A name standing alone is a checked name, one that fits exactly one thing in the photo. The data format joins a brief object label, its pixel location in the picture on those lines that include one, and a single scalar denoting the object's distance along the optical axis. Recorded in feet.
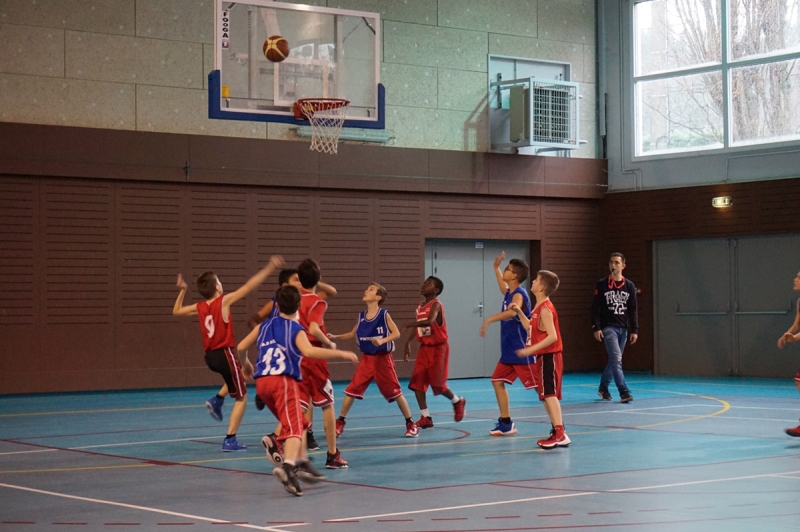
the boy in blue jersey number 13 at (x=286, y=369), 25.86
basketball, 49.34
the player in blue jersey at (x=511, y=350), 37.55
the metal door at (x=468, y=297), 72.95
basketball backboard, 51.19
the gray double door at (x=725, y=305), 67.77
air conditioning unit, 71.46
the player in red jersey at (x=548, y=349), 34.04
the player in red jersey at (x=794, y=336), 35.70
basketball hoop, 51.72
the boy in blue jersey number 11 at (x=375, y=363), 37.27
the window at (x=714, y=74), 68.03
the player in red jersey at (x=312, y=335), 31.55
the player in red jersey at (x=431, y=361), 40.22
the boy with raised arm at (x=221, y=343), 34.78
